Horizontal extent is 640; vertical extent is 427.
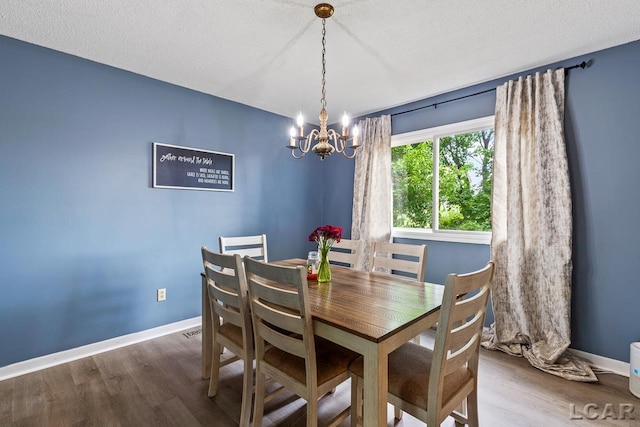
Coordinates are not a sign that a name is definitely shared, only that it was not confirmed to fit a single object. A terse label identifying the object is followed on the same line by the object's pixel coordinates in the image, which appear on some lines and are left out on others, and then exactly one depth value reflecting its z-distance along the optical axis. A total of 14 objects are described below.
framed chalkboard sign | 2.90
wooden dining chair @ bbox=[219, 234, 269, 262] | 2.58
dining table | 1.17
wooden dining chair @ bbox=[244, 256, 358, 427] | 1.32
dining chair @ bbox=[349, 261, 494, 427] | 1.18
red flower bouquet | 1.92
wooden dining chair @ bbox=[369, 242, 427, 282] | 2.16
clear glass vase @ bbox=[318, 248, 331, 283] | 1.98
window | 3.01
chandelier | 1.82
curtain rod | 2.38
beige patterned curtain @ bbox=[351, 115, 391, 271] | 3.60
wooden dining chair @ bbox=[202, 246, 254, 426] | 1.62
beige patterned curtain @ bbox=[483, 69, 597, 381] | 2.37
